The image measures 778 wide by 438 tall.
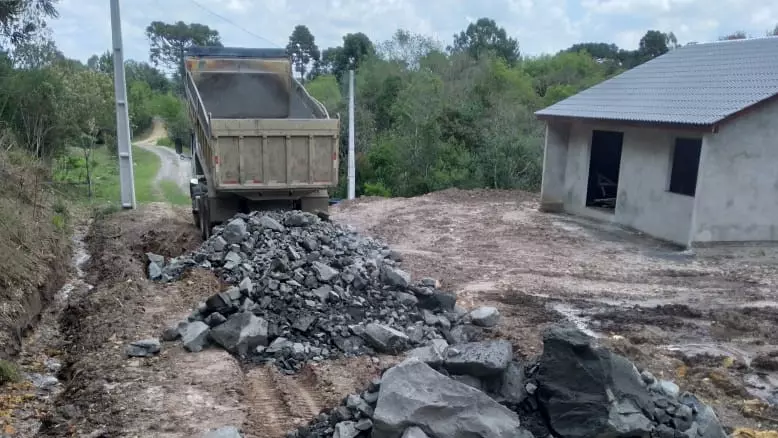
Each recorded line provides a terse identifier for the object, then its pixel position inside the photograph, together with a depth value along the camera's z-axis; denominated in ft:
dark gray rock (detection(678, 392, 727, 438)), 16.78
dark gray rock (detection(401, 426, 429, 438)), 14.67
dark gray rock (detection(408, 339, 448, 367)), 18.50
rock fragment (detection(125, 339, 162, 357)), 22.34
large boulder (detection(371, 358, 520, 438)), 15.15
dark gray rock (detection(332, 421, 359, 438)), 15.87
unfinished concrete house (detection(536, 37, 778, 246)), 41.04
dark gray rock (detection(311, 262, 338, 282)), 27.20
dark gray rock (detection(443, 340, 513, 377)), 17.53
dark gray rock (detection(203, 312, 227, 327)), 23.84
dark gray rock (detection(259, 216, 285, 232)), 33.65
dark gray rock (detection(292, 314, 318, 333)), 23.63
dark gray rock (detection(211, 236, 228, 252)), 32.30
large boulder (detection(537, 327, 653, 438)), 16.01
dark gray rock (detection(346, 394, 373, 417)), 16.34
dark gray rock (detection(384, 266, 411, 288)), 28.02
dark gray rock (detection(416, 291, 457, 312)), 26.84
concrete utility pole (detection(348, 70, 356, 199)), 70.23
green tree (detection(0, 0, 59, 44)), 58.39
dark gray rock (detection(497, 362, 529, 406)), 17.29
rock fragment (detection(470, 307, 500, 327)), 26.02
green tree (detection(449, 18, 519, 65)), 164.86
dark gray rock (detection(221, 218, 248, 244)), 32.76
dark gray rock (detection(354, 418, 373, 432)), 15.88
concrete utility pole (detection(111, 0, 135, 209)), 49.88
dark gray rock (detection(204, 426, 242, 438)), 16.14
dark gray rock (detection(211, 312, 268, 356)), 22.57
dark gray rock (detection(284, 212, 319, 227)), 34.76
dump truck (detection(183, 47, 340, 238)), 35.55
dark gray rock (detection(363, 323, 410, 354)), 22.90
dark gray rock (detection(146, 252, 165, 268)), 33.91
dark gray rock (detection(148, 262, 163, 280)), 31.71
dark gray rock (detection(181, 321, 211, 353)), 22.74
